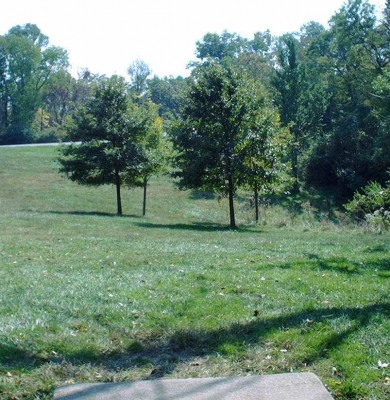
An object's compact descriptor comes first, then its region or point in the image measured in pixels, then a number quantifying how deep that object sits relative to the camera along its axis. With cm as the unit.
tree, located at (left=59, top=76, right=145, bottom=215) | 2943
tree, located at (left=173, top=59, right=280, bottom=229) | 2362
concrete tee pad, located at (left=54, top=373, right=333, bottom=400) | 432
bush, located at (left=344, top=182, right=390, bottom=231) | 1563
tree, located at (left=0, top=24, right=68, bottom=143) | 7338
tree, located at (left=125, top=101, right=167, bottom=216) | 2984
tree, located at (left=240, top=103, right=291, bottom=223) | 2467
